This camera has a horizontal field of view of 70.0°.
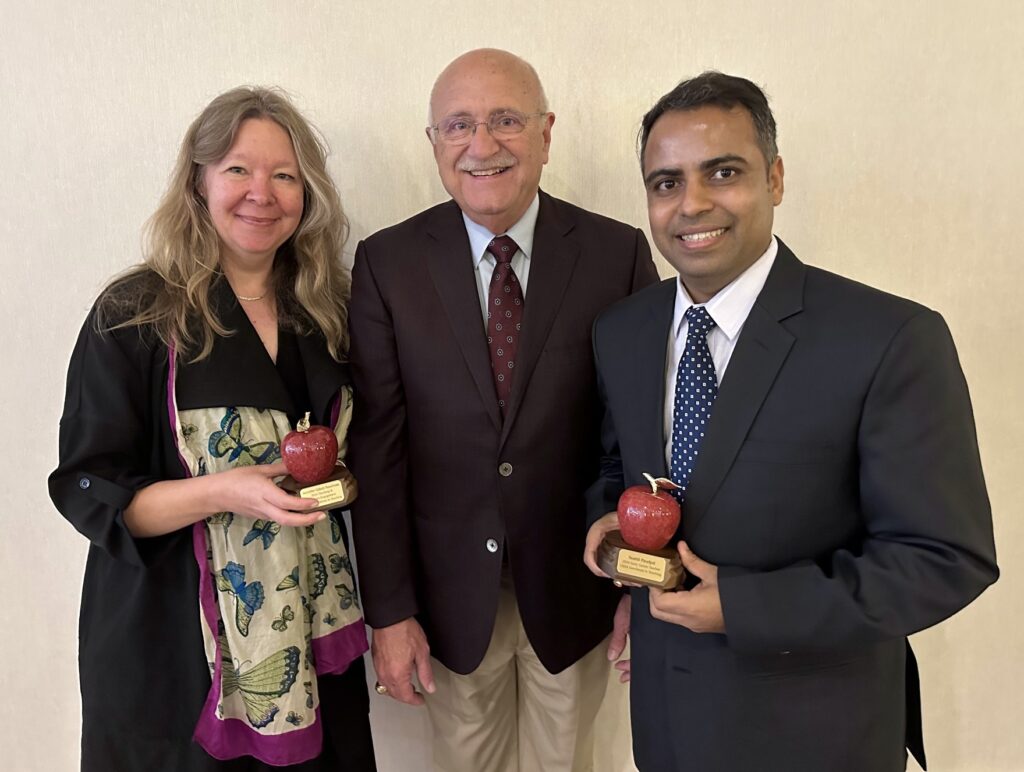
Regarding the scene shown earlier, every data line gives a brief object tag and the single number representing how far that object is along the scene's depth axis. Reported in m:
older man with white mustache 1.65
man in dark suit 1.15
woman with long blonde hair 1.50
